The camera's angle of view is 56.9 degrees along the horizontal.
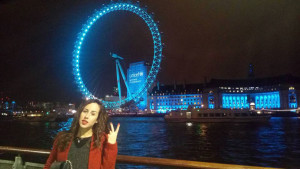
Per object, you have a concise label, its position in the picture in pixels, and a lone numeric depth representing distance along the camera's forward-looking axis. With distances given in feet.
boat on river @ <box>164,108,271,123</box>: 166.92
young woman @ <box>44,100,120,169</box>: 8.70
